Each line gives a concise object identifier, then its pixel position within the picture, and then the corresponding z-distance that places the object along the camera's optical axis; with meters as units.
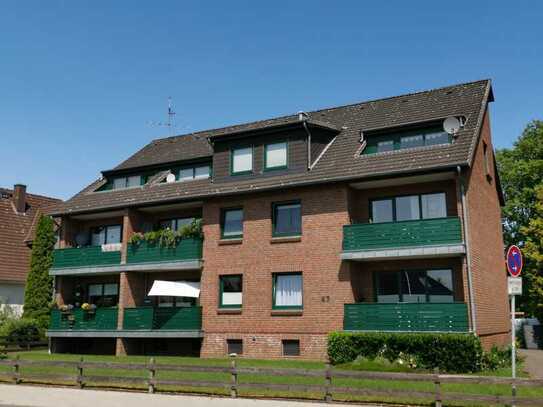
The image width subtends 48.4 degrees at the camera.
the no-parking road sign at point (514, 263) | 12.71
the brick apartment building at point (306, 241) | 21.12
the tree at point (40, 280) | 31.92
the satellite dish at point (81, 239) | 30.03
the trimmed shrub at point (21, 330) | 29.41
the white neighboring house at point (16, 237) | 37.66
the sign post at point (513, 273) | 12.59
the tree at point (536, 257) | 32.28
